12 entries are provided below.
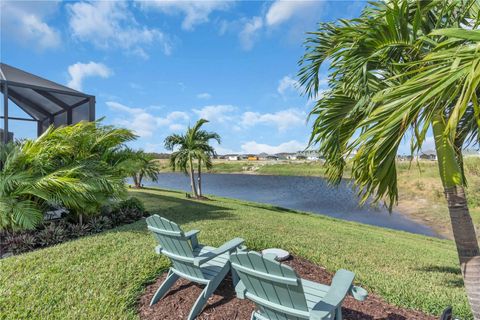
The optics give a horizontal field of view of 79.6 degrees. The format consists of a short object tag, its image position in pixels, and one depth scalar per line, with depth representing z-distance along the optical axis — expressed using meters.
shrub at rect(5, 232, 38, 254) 4.82
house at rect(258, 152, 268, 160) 98.40
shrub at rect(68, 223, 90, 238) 5.48
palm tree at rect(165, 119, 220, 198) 14.41
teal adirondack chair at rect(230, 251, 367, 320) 2.04
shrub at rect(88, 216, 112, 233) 5.83
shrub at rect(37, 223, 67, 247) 5.09
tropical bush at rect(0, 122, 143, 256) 4.98
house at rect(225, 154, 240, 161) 92.97
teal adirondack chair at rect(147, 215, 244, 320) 2.88
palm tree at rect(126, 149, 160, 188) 6.66
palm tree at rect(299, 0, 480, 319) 1.74
